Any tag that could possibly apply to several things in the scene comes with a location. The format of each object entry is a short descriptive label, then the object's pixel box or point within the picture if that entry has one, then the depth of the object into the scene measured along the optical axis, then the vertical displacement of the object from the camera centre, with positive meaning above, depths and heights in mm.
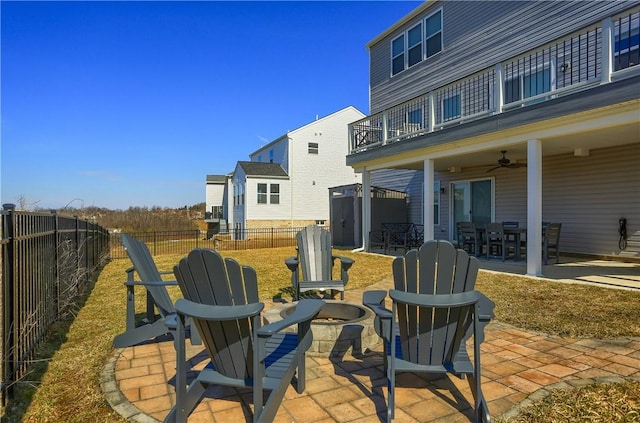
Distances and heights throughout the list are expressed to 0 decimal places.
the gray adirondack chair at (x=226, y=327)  2033 -656
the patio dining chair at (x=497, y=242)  9133 -807
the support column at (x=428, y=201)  9828 +257
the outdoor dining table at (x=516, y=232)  8867 -533
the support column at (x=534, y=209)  7215 +25
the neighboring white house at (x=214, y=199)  32781 +1124
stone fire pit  3408 -1174
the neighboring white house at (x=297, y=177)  23953 +2252
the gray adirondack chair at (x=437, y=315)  2334 -684
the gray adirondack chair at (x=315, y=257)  5245 -670
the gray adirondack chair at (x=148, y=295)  3246 -782
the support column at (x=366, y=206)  12516 +165
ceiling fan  9616 +1272
